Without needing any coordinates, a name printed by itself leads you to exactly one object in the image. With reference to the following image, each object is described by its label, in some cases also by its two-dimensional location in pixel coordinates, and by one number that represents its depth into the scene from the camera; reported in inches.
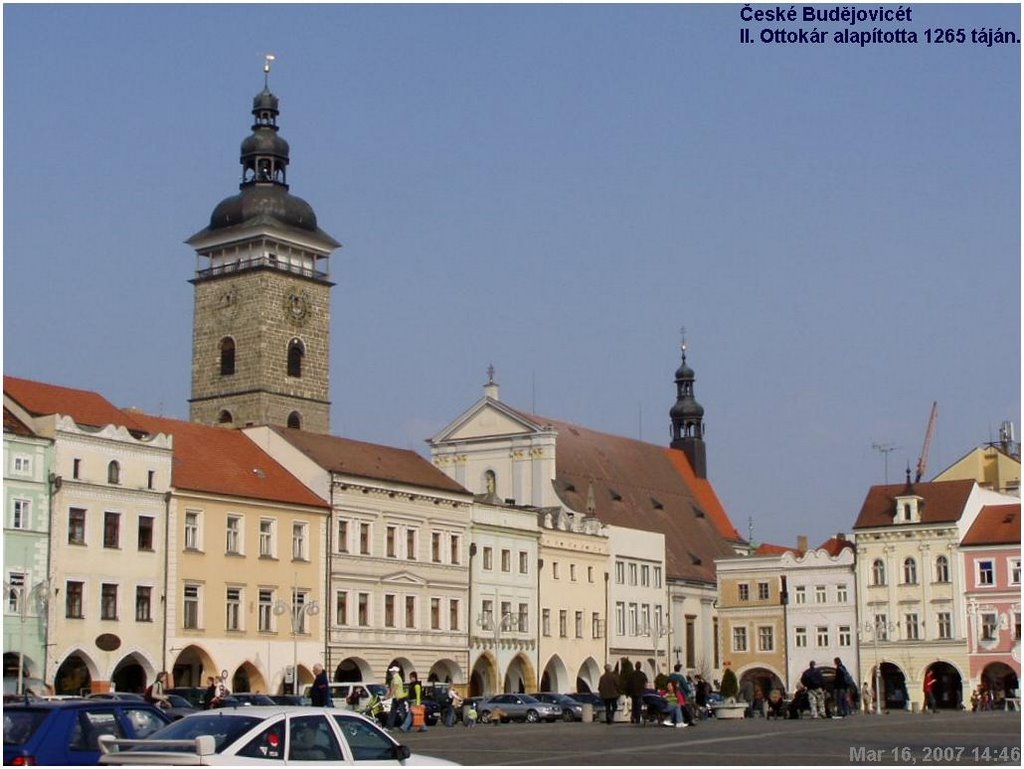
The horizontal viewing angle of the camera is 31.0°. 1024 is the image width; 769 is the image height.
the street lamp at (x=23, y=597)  2097.7
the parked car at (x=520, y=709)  2257.8
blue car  742.5
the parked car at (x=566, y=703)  2314.2
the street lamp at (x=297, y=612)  2409.0
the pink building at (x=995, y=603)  3102.9
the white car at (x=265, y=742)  645.3
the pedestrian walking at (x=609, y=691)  1775.3
